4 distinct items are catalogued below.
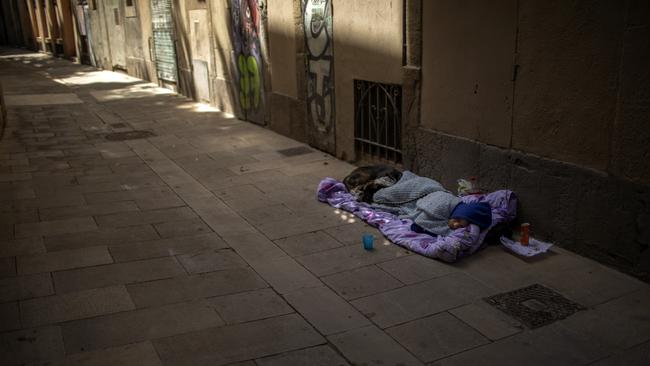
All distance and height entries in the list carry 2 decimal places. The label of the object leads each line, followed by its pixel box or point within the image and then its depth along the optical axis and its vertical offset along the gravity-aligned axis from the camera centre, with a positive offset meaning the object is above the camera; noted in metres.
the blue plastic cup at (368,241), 5.02 -1.88
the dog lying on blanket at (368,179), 6.19 -1.73
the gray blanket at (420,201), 5.16 -1.73
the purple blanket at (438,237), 4.75 -1.88
